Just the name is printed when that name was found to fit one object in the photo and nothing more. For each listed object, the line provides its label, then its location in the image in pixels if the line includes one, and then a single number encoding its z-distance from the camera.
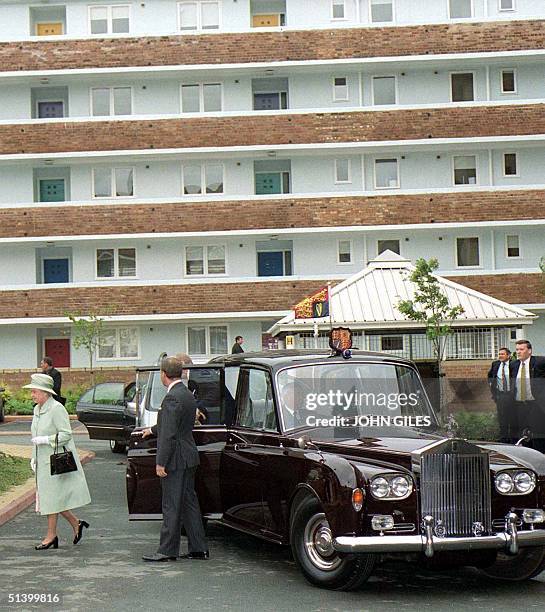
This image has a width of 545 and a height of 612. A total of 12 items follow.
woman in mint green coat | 11.00
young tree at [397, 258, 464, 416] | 27.44
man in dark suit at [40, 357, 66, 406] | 23.08
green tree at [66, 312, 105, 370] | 40.31
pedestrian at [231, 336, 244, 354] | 34.59
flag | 23.23
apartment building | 42.31
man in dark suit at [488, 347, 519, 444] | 17.70
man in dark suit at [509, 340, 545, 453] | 16.97
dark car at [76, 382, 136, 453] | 20.69
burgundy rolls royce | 8.62
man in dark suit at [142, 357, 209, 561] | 10.23
